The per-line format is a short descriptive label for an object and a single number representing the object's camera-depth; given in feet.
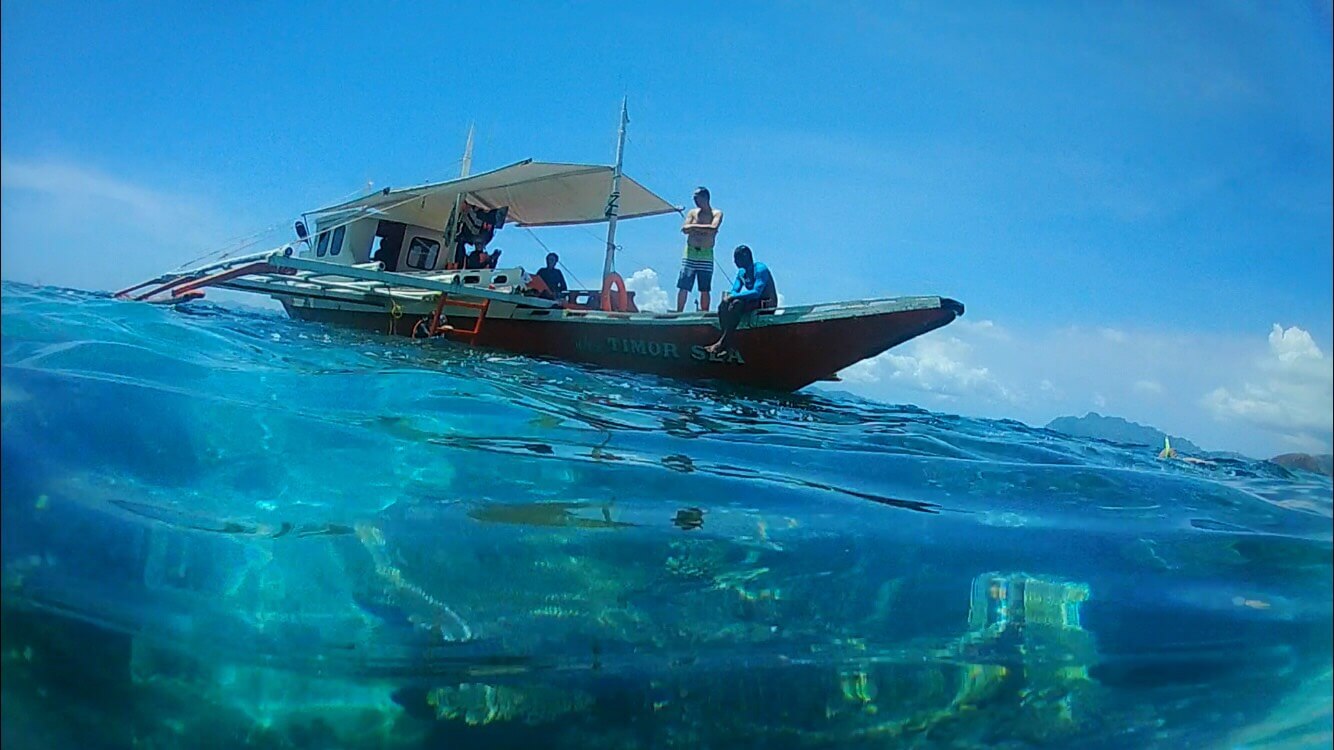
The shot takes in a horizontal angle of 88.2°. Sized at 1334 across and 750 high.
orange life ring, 54.54
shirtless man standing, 43.42
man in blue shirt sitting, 39.11
